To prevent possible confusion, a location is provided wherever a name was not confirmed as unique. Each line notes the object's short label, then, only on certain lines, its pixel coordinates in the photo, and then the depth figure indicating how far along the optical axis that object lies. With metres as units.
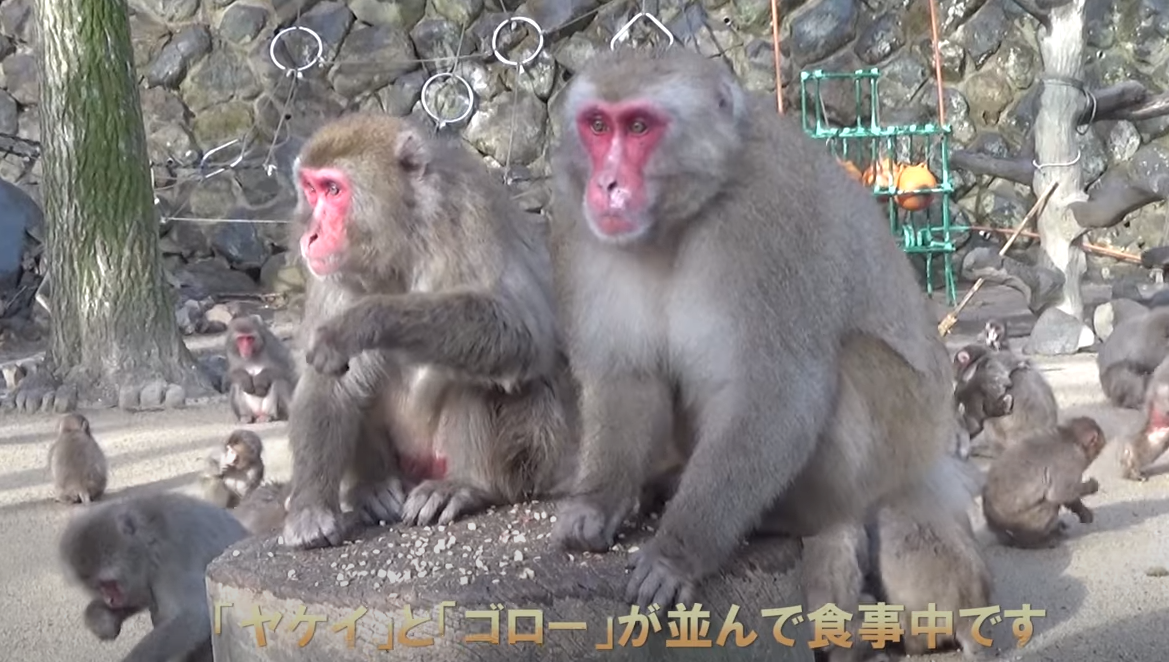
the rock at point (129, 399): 7.86
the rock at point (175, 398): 7.90
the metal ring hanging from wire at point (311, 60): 10.93
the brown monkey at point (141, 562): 4.03
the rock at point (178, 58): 11.48
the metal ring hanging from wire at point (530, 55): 10.99
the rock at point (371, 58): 11.50
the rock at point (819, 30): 11.39
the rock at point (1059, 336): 8.35
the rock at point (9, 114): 11.55
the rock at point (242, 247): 11.26
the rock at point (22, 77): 11.59
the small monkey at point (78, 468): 5.89
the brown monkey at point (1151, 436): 5.79
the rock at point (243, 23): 11.50
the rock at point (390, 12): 11.62
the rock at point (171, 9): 11.55
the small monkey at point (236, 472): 5.62
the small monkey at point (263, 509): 4.43
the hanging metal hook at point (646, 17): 8.00
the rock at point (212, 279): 11.01
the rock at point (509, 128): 11.48
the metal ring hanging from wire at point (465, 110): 11.05
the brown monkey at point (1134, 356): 6.77
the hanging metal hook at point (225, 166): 9.88
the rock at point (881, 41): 11.40
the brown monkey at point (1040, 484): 5.00
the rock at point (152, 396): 7.85
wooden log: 2.48
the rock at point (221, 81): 11.50
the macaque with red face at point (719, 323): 2.61
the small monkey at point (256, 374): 7.33
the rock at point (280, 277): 11.04
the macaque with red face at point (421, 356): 2.92
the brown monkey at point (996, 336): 7.43
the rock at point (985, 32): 11.30
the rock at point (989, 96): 11.33
